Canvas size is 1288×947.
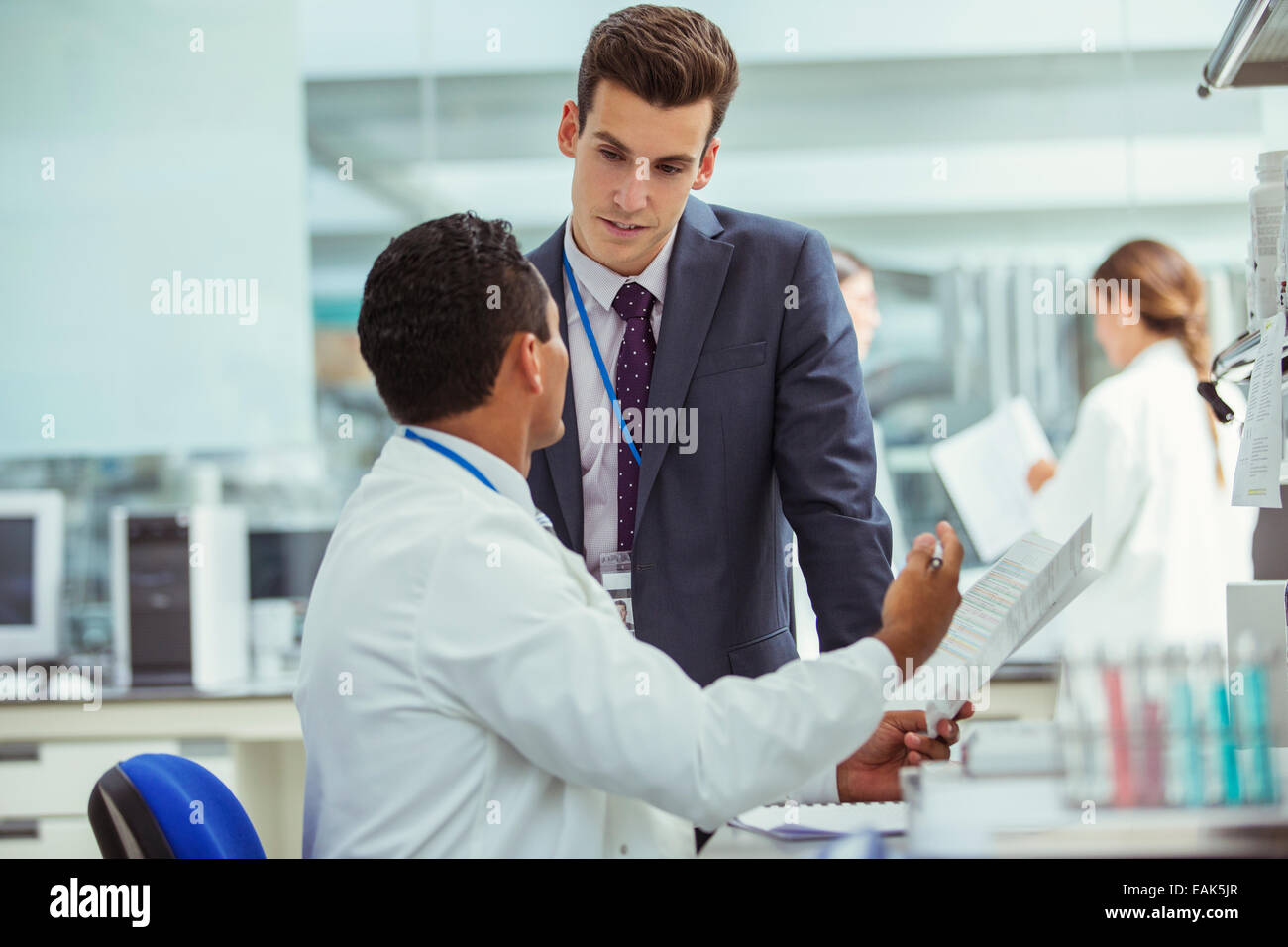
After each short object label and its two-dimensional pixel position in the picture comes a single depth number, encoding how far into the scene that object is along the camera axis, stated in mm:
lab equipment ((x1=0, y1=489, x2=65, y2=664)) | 3229
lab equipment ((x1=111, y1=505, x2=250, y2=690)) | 3035
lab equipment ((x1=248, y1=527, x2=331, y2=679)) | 3676
